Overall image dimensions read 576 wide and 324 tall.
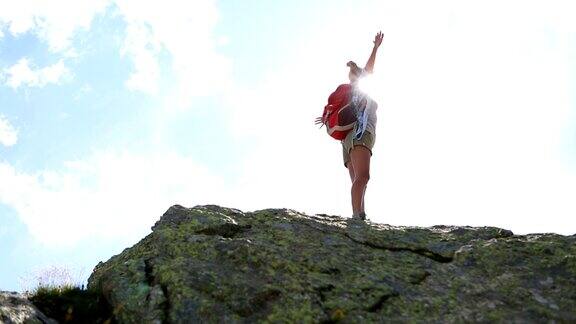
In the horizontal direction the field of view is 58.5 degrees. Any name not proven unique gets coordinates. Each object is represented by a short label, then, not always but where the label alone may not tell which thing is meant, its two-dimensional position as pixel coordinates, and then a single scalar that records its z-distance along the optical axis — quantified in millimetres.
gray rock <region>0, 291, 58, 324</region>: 5038
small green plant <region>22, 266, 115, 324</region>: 5684
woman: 8969
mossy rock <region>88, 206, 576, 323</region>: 5309
